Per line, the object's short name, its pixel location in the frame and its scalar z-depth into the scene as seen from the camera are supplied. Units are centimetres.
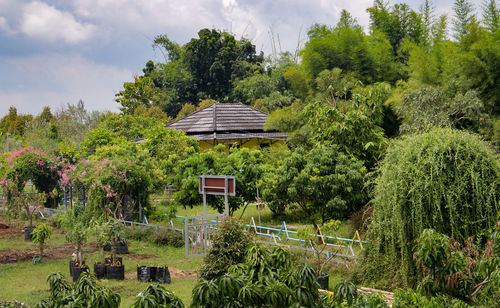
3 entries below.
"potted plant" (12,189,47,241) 1531
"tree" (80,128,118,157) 2697
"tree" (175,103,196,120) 3928
